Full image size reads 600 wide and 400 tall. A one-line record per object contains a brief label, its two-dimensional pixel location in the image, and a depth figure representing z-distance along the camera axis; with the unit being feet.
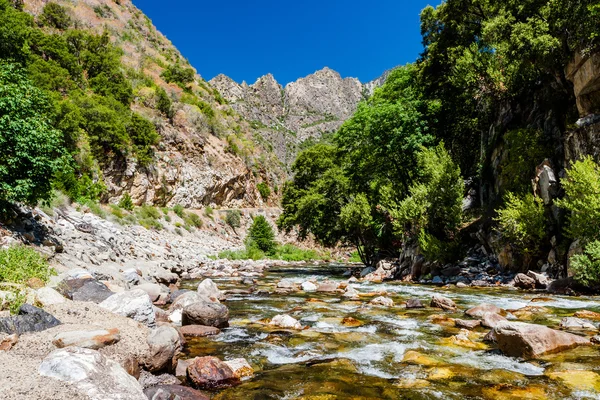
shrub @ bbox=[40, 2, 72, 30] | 135.77
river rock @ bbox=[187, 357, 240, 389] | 14.92
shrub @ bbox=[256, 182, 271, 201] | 186.97
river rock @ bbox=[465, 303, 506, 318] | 27.61
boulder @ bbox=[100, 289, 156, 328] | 20.67
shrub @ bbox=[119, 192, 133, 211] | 98.22
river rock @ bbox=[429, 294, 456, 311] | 31.60
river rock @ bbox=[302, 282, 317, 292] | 47.98
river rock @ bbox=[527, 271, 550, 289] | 42.25
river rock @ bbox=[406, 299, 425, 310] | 32.86
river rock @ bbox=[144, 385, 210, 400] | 12.83
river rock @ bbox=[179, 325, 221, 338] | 22.40
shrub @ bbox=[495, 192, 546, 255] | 45.21
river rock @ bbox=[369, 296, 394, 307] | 35.06
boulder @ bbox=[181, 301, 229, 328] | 24.67
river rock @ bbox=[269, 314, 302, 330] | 25.56
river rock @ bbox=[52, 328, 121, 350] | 13.23
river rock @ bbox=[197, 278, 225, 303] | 35.70
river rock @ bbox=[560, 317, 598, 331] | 22.81
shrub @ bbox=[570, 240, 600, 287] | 34.51
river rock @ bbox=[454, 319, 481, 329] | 24.67
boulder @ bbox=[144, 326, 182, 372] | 15.16
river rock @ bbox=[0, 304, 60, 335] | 14.05
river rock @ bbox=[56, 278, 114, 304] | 23.49
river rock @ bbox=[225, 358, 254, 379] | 16.01
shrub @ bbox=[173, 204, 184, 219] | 120.88
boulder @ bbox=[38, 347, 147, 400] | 10.25
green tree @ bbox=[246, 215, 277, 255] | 126.00
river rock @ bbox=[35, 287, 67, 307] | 17.61
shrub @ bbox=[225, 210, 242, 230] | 147.55
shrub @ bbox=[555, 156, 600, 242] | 35.99
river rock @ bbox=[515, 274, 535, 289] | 42.96
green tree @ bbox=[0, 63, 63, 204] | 33.47
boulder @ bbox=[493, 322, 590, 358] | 17.92
